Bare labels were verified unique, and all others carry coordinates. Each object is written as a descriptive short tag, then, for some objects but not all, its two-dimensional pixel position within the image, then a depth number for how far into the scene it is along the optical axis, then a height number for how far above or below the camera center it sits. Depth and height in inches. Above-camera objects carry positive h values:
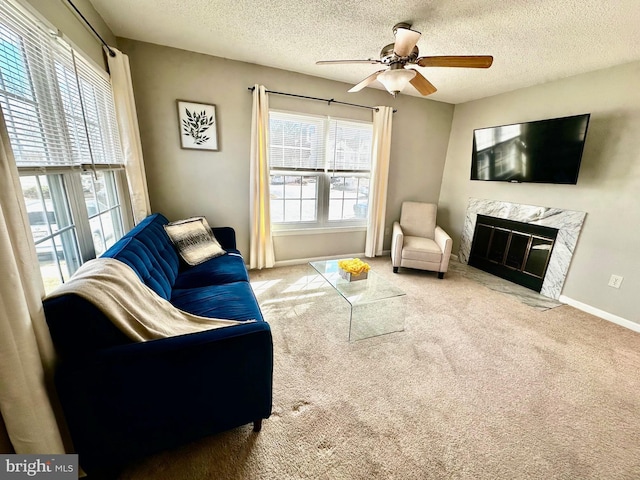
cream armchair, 125.2 -32.3
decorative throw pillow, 88.8 -24.7
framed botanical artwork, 102.4 +19.6
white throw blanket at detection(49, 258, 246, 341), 37.2 -22.2
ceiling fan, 64.1 +32.1
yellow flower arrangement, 91.9 -32.5
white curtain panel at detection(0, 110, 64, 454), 28.8 -20.1
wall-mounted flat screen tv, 95.4 +14.1
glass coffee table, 82.4 -48.8
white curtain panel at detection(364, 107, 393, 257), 132.6 +0.1
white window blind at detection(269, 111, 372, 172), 118.4 +16.7
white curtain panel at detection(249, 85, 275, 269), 109.0 -5.5
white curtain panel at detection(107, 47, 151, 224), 81.8 +13.5
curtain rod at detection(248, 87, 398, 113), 111.3 +36.6
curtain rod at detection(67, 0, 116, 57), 58.7 +37.2
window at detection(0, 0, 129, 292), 41.3 +6.3
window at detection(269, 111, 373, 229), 120.3 +4.0
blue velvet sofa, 35.0 -32.1
